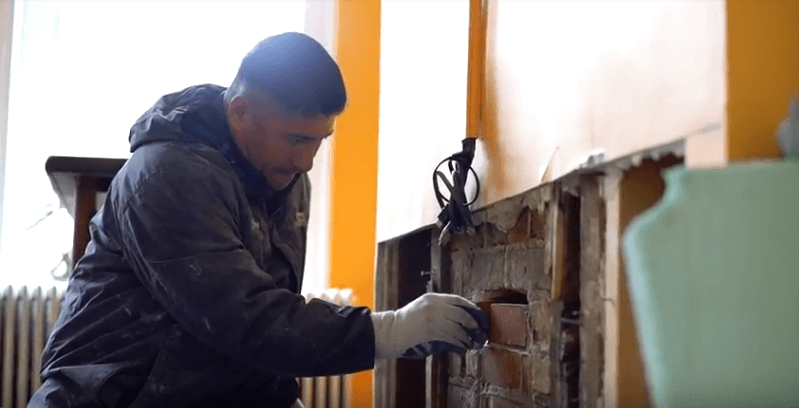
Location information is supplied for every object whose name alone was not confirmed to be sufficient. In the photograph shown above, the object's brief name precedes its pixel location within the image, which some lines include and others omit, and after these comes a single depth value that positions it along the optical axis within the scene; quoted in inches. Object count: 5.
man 49.4
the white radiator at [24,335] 112.3
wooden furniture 73.5
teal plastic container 20.8
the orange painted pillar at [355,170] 123.9
